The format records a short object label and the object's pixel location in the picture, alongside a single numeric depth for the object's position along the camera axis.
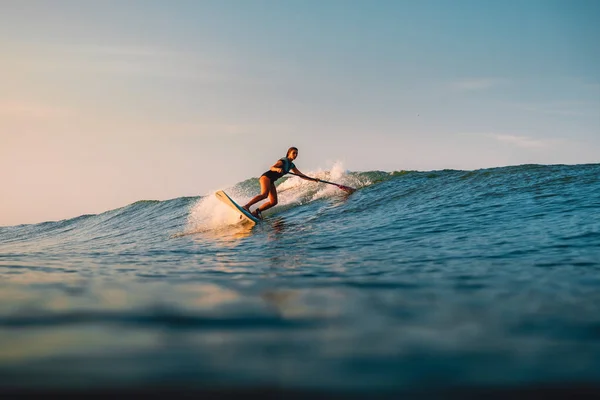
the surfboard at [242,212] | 12.20
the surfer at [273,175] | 12.38
